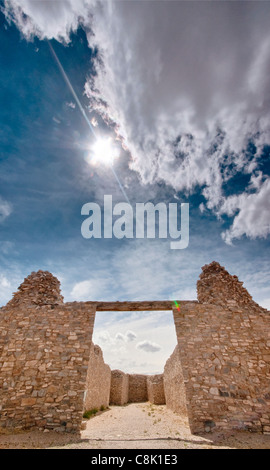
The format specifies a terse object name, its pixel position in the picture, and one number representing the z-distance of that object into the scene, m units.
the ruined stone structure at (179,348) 6.28
